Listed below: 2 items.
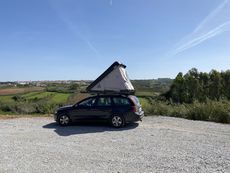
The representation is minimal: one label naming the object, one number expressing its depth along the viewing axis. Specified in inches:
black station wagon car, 289.9
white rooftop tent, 343.3
